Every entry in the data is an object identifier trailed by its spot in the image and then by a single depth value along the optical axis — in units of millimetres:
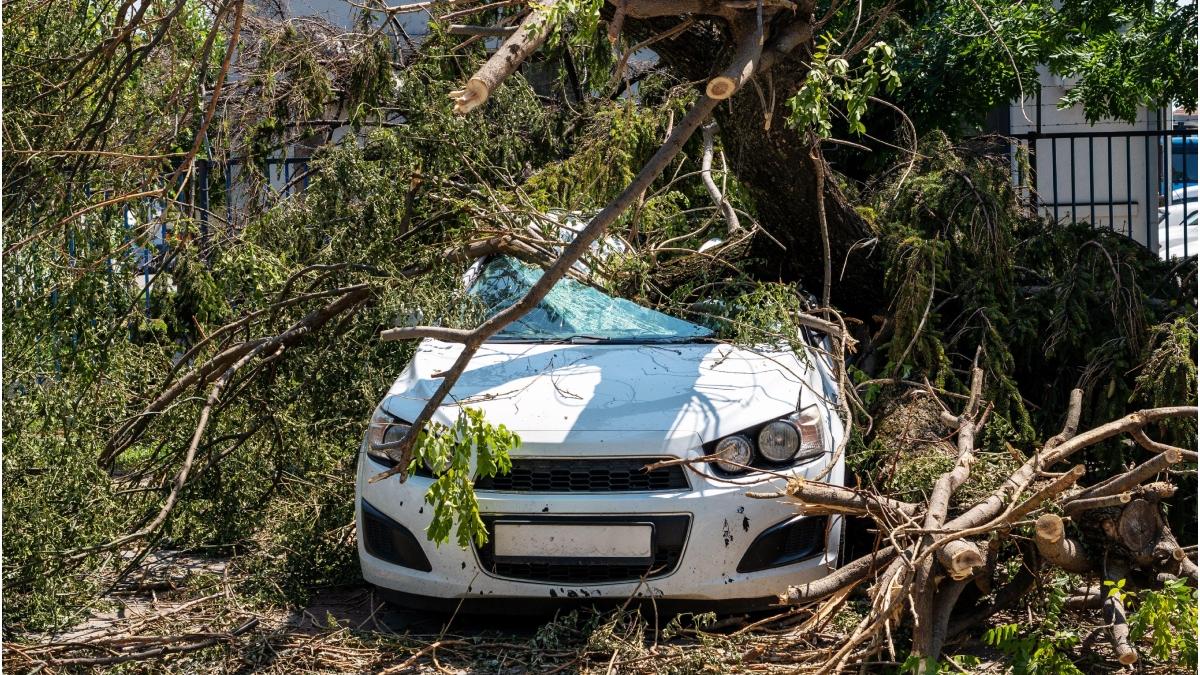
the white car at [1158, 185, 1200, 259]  14391
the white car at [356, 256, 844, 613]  4367
